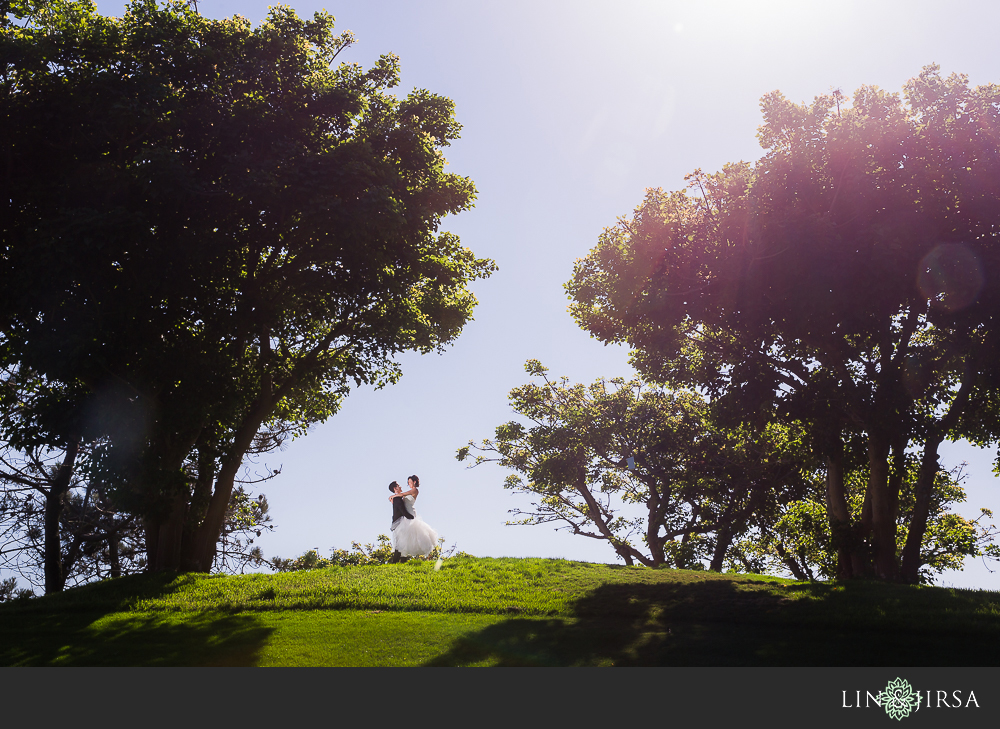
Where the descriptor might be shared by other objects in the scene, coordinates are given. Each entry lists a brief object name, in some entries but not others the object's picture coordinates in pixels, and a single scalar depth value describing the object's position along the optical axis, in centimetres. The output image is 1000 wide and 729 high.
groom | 1977
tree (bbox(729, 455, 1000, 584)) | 2438
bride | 1988
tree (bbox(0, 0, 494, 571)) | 1489
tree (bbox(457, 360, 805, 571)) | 2550
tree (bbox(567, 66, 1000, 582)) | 1555
